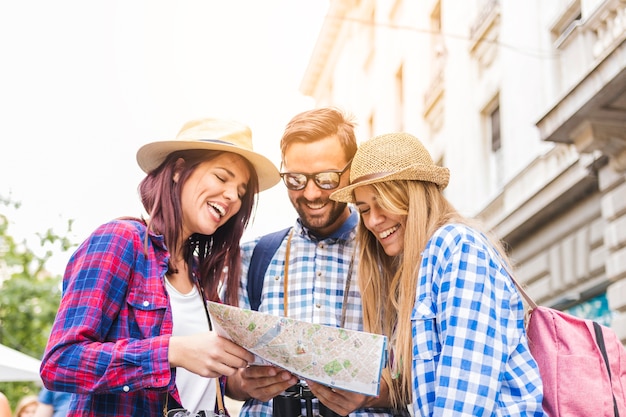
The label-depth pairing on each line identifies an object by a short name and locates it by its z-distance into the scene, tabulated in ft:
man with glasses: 11.23
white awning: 26.66
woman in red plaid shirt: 7.79
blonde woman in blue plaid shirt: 7.33
